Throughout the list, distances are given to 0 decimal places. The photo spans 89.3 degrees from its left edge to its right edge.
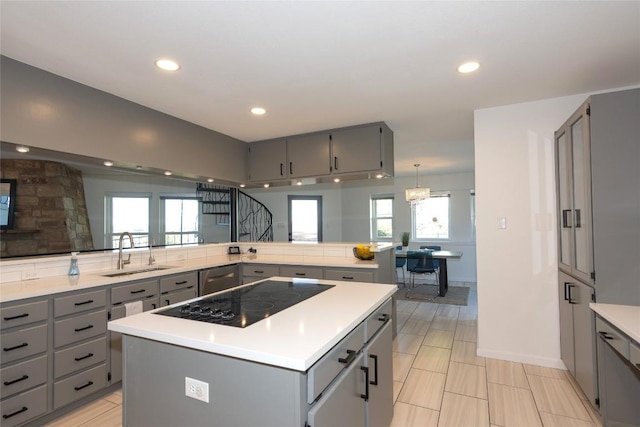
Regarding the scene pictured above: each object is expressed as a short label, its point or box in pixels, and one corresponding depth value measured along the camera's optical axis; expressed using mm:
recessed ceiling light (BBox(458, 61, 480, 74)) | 2263
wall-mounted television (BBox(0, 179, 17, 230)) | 2494
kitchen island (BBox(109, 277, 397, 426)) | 1038
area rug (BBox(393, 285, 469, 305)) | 5456
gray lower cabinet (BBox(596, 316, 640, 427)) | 1806
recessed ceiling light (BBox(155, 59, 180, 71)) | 2174
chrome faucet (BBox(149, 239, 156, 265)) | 3347
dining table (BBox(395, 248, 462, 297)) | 5723
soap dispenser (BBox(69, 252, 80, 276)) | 2641
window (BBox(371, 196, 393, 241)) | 7953
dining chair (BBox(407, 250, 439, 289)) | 5812
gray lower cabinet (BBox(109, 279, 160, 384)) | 2479
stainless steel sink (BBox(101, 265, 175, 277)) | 2888
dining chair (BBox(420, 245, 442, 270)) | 6506
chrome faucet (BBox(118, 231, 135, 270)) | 3006
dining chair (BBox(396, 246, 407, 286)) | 6791
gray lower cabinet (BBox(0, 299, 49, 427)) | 1915
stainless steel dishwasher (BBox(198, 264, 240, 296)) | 3279
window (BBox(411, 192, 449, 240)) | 7473
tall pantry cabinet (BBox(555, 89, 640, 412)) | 2008
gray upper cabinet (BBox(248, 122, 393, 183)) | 3559
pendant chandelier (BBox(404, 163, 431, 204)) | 6211
